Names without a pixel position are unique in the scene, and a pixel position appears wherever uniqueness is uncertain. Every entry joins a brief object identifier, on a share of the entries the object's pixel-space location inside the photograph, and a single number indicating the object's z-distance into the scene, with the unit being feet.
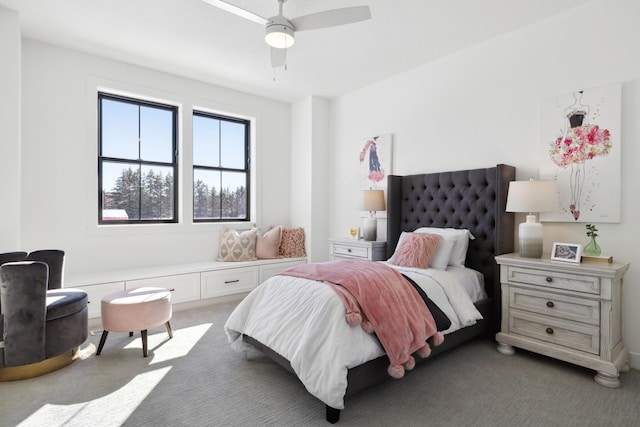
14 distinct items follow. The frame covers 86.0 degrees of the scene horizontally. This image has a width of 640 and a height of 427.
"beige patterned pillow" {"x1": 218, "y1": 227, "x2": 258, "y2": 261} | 14.69
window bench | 10.93
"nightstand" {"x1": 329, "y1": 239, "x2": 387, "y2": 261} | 12.99
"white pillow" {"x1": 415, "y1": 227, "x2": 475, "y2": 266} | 10.29
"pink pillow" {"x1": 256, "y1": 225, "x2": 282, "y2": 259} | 15.21
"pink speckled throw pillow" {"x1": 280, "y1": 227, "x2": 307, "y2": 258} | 15.90
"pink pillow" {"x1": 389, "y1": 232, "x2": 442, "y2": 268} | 9.75
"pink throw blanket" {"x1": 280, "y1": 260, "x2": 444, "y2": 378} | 6.63
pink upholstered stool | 8.78
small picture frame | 8.06
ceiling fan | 7.50
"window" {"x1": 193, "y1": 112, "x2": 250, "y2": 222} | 15.02
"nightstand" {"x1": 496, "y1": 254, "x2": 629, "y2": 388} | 7.36
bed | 6.59
